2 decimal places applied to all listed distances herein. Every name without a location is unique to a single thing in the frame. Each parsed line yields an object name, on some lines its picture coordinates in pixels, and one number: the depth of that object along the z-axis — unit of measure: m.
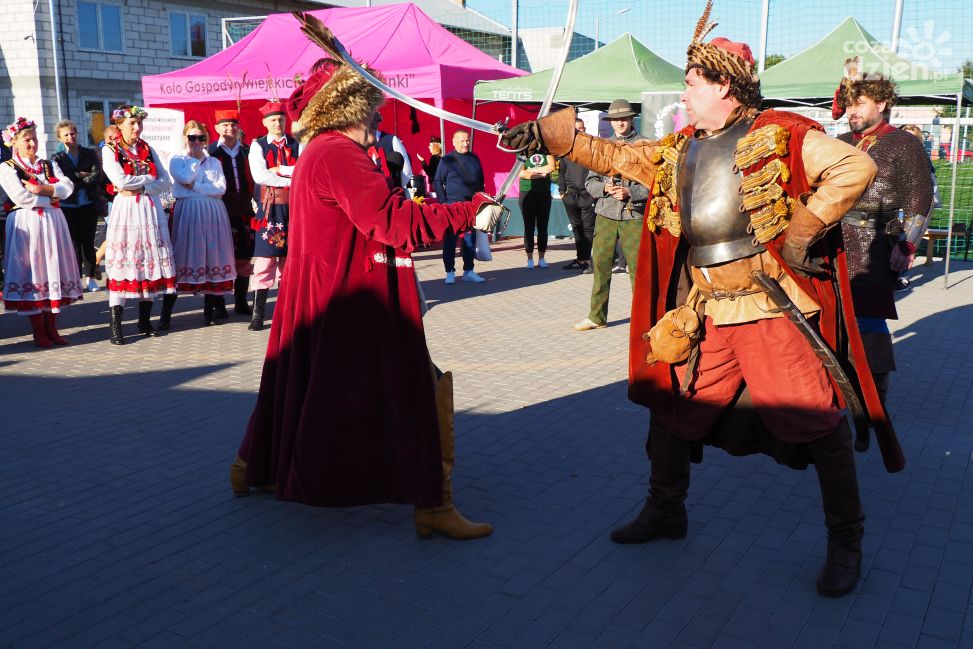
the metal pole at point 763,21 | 16.52
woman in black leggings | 13.48
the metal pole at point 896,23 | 15.38
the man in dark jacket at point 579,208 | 12.95
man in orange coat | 3.19
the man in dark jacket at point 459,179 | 11.85
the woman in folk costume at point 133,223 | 7.84
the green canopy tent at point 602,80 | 14.02
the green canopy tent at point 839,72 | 11.45
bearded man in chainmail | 5.00
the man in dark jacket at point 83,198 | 11.14
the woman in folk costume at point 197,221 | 8.62
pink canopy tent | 14.38
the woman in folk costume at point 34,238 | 7.77
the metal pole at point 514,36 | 17.98
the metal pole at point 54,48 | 25.28
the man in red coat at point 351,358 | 3.71
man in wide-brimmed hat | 8.07
